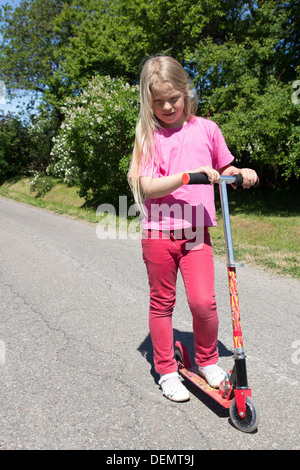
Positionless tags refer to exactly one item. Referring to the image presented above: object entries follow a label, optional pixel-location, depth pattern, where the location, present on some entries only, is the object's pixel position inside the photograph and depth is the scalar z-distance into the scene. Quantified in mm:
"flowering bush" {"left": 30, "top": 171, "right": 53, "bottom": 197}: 22312
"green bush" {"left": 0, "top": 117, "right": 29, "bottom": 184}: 30219
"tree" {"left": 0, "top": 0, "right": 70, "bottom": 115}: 25391
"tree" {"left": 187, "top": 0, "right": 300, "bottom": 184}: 9984
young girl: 2406
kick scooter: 2127
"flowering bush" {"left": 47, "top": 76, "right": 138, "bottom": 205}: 11961
